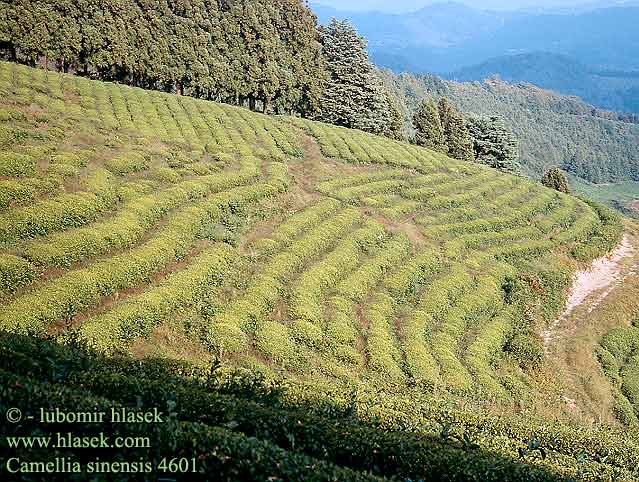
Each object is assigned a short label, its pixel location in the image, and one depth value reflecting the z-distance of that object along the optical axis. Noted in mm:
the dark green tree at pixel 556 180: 74250
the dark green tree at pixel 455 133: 71500
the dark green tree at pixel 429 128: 69562
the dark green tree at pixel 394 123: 68356
